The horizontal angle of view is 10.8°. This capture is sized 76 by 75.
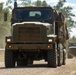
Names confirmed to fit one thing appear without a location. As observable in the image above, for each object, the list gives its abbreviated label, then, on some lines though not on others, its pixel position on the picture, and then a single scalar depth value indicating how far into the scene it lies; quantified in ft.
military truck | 67.62
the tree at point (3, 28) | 279.90
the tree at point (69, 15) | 320.50
